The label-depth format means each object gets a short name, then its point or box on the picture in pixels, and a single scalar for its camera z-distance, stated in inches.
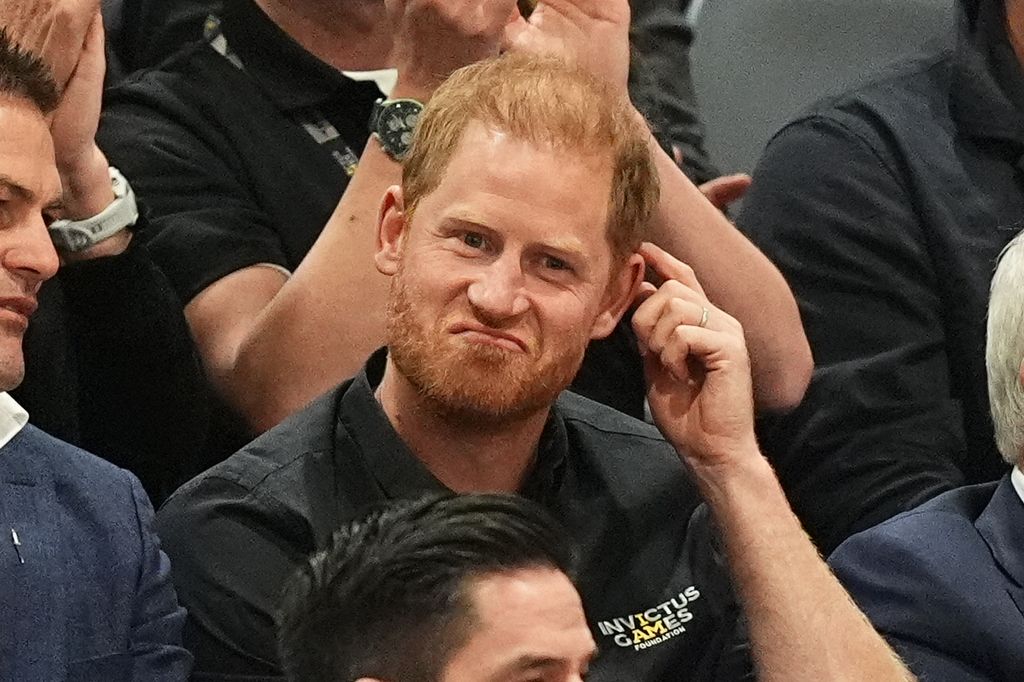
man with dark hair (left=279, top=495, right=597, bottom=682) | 215.4
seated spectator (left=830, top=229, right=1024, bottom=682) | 225.6
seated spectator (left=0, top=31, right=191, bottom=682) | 219.8
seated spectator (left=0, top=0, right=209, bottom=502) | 228.4
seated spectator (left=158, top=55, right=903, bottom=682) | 223.3
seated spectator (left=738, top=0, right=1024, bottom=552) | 238.2
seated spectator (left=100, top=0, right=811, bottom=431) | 230.8
